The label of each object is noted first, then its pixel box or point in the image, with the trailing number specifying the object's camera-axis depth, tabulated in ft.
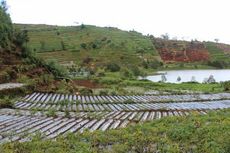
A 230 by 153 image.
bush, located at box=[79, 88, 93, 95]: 51.98
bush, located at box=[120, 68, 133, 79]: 101.37
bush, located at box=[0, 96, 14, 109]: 37.16
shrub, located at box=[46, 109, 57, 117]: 30.86
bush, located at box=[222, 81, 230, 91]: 68.16
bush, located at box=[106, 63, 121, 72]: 119.78
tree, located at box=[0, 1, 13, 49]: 62.85
